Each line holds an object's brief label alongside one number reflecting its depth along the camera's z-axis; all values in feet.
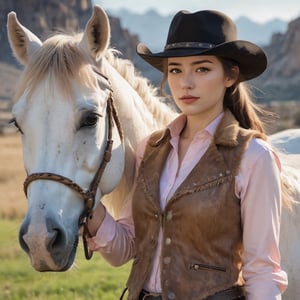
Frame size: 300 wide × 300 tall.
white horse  7.67
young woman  7.81
